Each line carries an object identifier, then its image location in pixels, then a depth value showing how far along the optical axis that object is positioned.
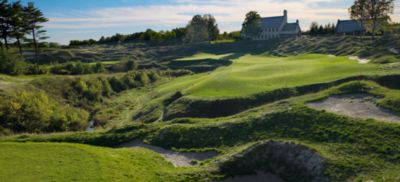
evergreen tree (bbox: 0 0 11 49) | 58.47
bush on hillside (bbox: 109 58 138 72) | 71.12
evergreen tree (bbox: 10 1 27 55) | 59.59
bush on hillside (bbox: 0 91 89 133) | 32.75
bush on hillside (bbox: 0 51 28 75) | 53.47
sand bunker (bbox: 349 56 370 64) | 47.66
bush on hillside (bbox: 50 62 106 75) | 64.00
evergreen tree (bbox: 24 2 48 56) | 63.11
